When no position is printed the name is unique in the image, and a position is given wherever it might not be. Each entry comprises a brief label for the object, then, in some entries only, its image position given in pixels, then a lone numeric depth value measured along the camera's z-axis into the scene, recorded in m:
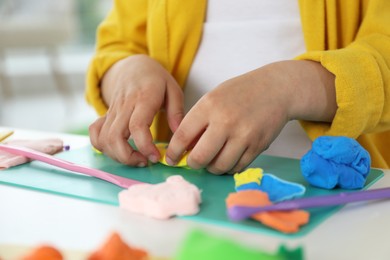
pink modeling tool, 0.51
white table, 0.42
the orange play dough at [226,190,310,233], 0.43
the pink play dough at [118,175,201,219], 0.45
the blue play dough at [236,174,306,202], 0.46
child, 0.53
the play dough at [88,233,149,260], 0.38
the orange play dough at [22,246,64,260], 0.37
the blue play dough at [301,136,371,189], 0.49
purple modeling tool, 0.43
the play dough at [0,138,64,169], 0.56
